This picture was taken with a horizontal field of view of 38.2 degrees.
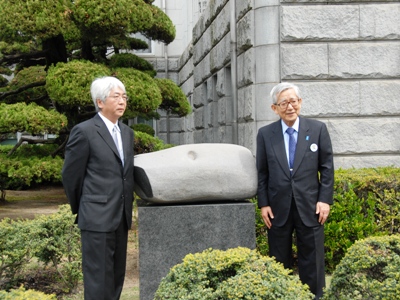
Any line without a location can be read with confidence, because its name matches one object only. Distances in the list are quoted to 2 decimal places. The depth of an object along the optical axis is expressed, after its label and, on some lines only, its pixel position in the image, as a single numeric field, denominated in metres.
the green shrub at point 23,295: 2.91
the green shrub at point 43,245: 4.83
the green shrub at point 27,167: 9.36
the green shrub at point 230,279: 3.02
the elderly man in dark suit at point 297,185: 4.04
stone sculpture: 4.19
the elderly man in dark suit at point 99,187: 3.79
